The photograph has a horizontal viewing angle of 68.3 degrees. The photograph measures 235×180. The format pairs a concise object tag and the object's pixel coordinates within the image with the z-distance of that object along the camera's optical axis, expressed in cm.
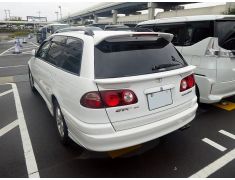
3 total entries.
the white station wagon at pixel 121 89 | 186
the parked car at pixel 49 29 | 1423
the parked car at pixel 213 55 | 306
